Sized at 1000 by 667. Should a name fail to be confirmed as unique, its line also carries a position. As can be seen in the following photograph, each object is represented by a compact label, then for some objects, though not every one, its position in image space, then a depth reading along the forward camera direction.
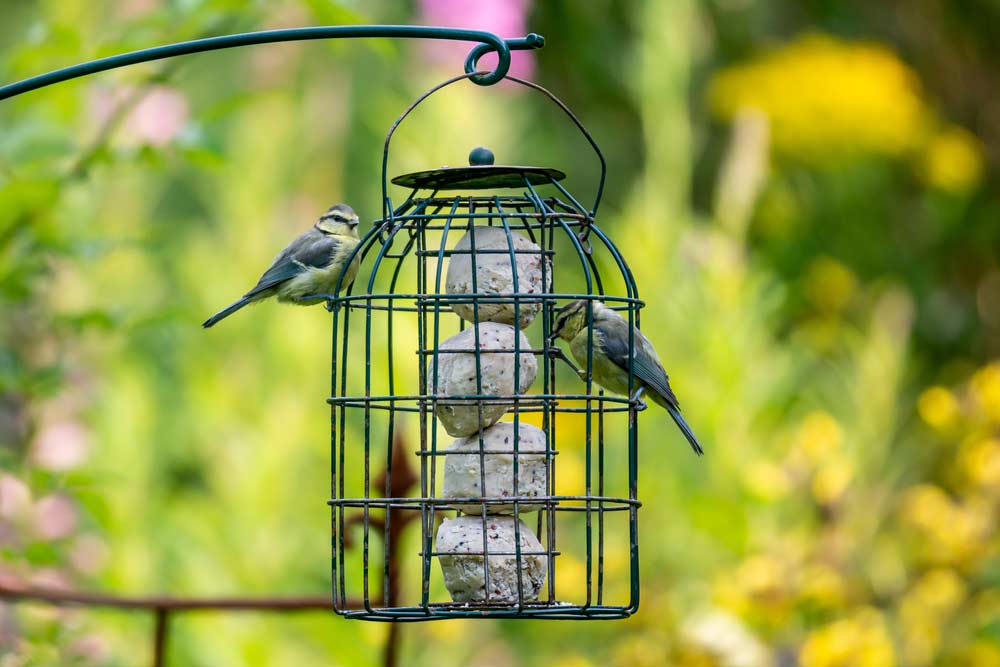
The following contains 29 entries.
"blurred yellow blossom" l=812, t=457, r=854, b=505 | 11.82
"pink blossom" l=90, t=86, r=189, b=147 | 15.64
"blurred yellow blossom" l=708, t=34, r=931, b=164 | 20.23
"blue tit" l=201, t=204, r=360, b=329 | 7.72
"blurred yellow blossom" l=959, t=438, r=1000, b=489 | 11.52
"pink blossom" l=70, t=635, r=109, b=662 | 9.84
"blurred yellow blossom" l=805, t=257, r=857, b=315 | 17.91
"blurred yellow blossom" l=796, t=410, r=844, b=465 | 11.77
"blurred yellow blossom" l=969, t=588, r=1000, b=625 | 11.41
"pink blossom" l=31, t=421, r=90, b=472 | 13.16
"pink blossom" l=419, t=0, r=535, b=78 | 16.00
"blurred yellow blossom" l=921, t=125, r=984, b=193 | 20.23
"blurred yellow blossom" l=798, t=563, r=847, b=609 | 11.30
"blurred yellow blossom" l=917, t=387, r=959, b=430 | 11.91
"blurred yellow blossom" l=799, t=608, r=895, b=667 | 11.08
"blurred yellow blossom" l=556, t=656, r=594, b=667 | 12.83
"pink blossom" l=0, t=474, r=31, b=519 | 11.16
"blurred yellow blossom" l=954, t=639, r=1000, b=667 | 11.58
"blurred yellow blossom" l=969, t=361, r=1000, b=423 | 11.63
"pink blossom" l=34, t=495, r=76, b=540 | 12.12
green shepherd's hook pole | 5.29
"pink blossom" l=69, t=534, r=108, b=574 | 13.99
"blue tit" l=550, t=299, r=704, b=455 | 6.91
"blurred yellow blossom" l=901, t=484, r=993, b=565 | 11.70
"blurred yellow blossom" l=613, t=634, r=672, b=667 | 12.54
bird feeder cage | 6.18
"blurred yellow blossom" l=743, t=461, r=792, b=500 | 11.79
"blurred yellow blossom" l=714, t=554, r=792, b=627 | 11.34
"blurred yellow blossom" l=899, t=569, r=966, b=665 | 11.59
